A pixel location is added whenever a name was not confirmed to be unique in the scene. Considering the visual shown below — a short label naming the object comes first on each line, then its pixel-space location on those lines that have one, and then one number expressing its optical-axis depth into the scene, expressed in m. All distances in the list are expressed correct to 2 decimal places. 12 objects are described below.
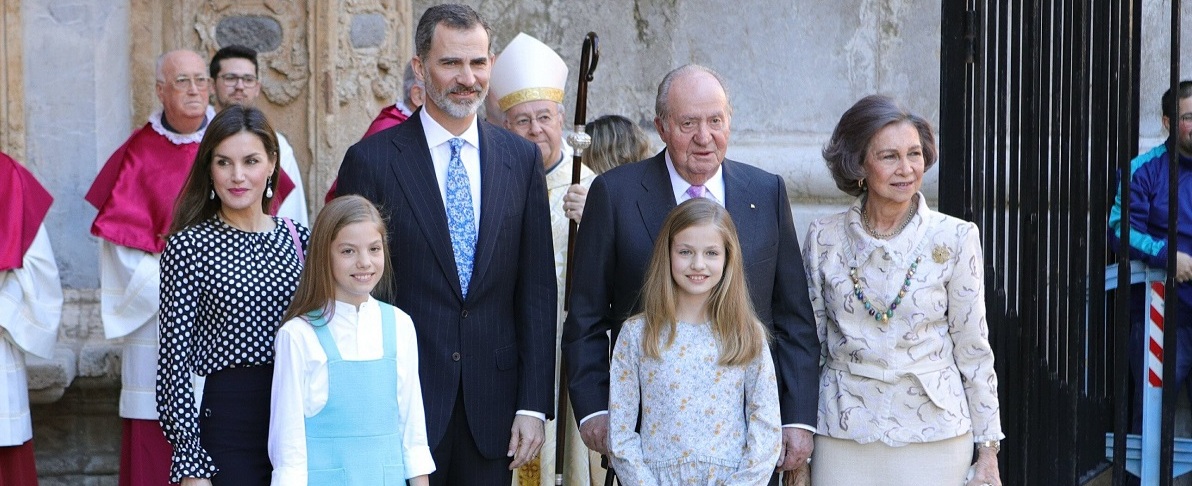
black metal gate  8.94
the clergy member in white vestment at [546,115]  9.98
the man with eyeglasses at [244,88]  10.92
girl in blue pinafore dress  7.06
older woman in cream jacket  7.55
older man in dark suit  7.50
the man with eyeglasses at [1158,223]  10.75
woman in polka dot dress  7.22
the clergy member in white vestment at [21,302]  10.11
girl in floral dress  7.16
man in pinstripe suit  7.65
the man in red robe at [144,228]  10.28
